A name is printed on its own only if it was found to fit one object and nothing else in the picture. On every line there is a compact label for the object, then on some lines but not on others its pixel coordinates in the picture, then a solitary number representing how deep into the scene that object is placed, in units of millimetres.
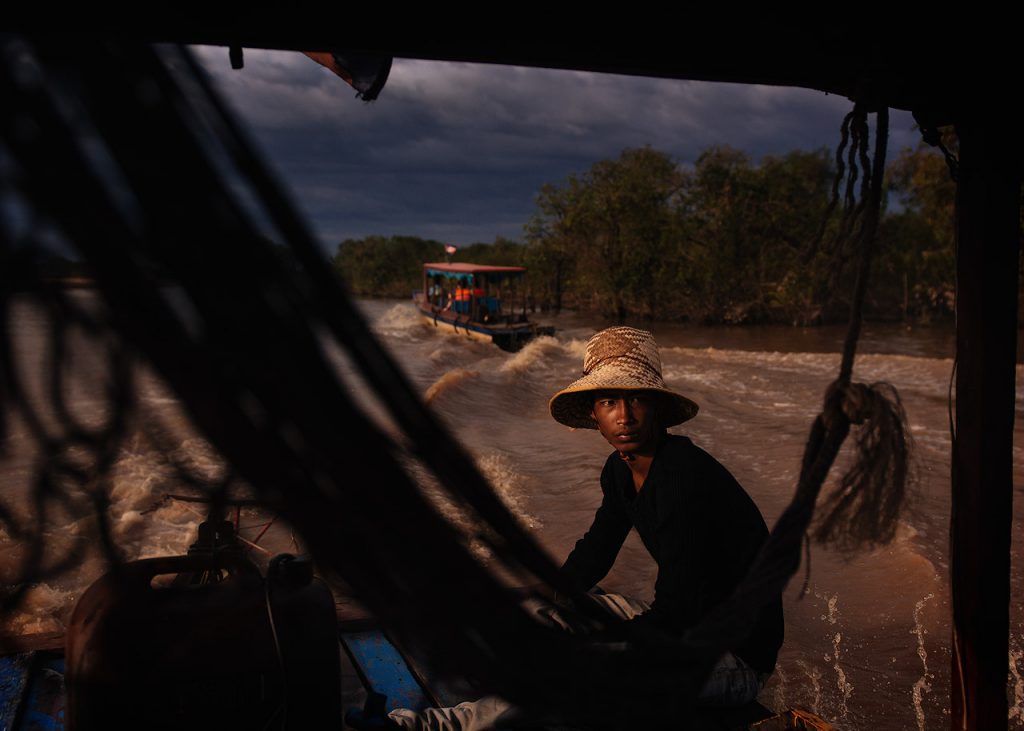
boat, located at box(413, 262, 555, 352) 20625
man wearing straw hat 1984
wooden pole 1796
